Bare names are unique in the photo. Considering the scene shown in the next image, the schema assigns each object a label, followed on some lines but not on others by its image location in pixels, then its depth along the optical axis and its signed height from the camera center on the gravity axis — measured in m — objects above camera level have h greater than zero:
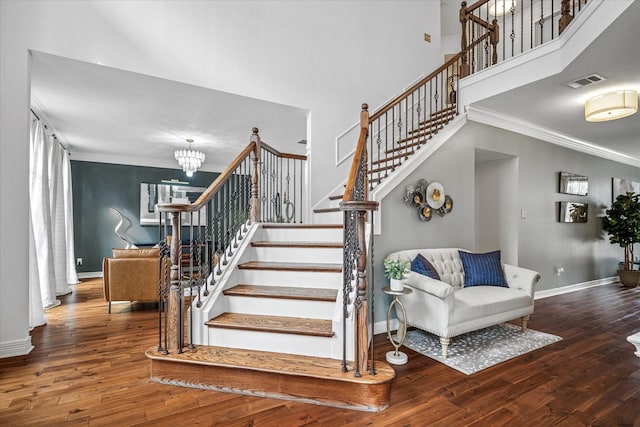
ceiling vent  3.40 +1.45
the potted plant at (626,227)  6.02 -0.30
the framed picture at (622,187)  6.60 +0.54
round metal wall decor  3.78 +0.18
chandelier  6.21 +1.10
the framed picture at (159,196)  7.42 +0.44
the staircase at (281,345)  2.08 -1.00
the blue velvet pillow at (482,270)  3.60 -0.66
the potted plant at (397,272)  2.79 -0.52
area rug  2.75 -1.30
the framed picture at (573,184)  5.53 +0.51
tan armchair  4.11 -0.84
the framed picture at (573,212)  5.52 +0.00
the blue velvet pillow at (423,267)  3.23 -0.56
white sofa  2.83 -0.85
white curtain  3.59 -0.10
